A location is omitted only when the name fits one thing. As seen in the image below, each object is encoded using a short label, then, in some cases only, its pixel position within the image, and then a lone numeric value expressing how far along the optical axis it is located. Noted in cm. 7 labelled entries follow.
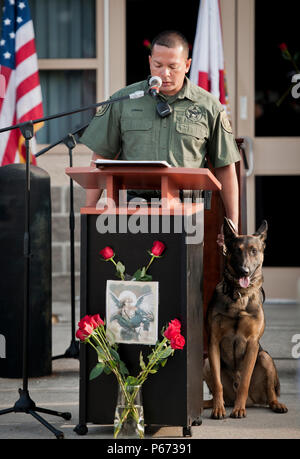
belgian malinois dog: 608
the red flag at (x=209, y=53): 1046
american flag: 1059
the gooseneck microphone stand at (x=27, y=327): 578
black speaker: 767
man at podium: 585
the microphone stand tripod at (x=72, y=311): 814
